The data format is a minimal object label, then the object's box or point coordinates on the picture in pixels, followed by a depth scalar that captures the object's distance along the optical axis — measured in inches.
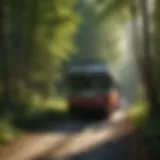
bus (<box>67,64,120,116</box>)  948.6
